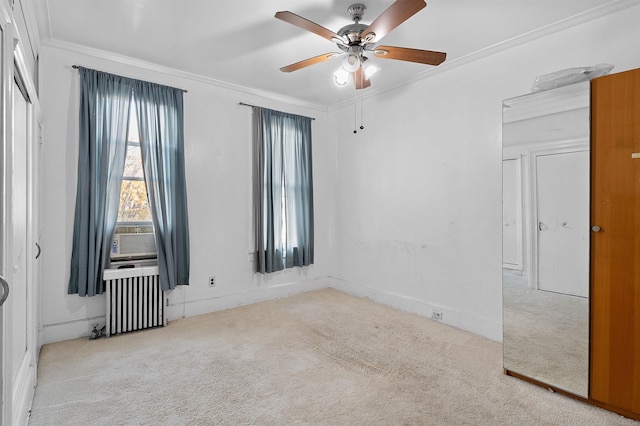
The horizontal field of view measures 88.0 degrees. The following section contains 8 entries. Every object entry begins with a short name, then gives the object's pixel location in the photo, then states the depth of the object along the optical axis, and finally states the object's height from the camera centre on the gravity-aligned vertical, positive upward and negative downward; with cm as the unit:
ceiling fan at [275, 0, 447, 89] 216 +123
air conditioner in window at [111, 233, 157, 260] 335 -36
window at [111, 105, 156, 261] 339 -1
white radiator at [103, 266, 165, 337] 315 -87
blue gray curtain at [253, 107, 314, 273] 422 +28
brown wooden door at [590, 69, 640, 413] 195 -20
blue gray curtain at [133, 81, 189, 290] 339 +42
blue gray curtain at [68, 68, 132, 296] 307 +36
